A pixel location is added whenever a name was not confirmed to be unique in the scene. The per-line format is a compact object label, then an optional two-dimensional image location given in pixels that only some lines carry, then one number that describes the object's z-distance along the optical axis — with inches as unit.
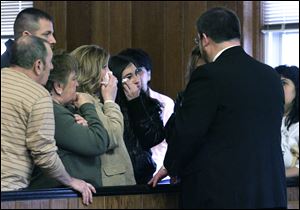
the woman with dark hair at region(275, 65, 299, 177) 298.2
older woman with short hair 245.0
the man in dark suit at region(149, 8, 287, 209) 239.0
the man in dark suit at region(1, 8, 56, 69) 314.3
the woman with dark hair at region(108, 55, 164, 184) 282.8
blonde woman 260.5
